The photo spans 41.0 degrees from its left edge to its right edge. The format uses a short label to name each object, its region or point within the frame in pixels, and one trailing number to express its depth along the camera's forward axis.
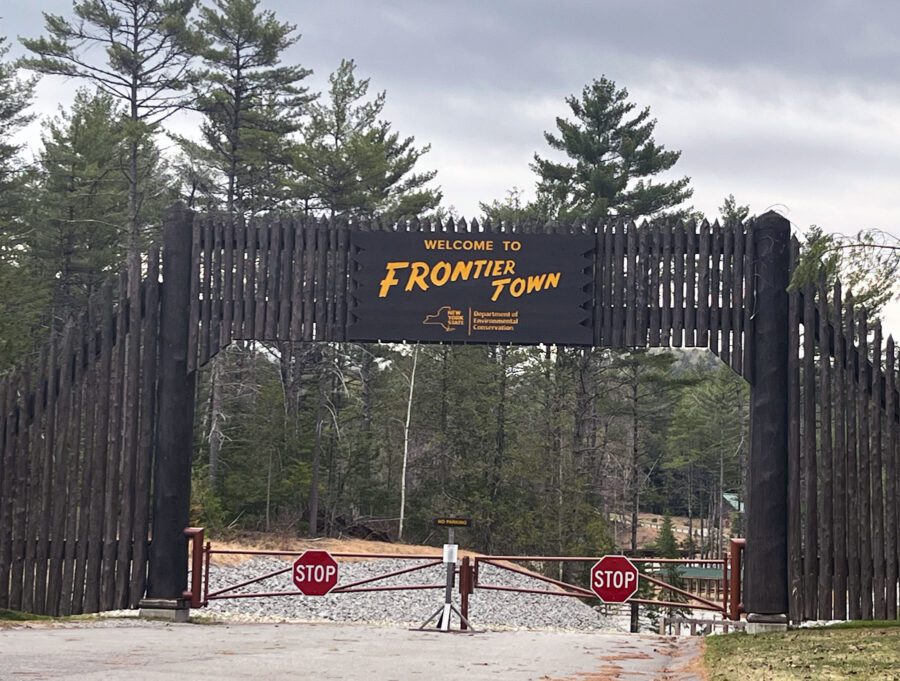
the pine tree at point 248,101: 43.88
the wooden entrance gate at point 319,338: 13.84
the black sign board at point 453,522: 14.55
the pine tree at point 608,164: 44.22
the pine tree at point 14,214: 39.06
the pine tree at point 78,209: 48.41
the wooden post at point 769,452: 13.84
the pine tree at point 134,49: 39.88
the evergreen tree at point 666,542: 58.06
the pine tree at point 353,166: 43.03
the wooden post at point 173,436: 14.58
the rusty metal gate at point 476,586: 14.25
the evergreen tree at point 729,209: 55.75
